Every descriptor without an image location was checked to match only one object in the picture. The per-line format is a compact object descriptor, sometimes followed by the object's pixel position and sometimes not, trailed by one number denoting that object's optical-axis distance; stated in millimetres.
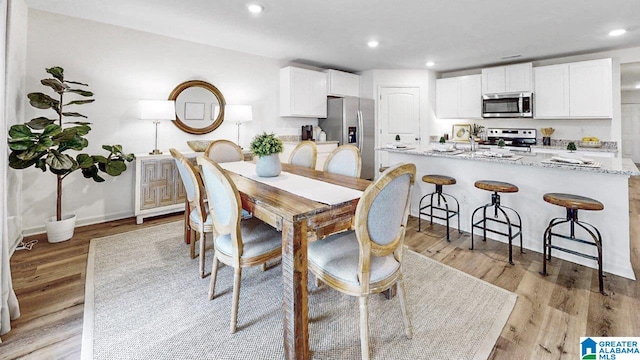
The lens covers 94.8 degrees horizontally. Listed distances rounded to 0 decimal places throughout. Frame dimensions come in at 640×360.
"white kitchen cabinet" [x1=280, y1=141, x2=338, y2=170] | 5117
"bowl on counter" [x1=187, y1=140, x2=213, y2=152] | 4012
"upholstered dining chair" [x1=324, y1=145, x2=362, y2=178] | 2467
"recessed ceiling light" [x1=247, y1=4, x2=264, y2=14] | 2914
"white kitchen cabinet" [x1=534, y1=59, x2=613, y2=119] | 4285
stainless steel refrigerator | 5518
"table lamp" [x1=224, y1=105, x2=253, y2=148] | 4281
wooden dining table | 1361
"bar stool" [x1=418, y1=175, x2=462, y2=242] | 3055
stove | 5297
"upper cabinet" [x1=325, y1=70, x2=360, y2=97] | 5488
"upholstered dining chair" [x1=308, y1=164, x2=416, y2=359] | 1309
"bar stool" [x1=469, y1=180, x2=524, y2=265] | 2568
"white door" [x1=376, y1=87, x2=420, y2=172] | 5953
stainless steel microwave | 4957
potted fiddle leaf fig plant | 2404
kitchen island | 2307
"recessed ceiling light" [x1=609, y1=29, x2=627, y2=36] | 3586
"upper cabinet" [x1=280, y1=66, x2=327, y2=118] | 4988
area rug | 1530
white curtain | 1562
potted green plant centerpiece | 2164
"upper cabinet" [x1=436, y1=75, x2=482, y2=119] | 5598
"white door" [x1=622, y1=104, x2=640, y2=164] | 8219
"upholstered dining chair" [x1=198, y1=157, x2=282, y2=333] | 1579
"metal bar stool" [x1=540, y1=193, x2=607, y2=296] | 2064
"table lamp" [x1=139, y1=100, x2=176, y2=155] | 3539
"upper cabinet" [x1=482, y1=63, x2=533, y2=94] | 4938
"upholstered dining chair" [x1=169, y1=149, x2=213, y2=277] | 2105
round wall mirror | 4098
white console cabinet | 3514
